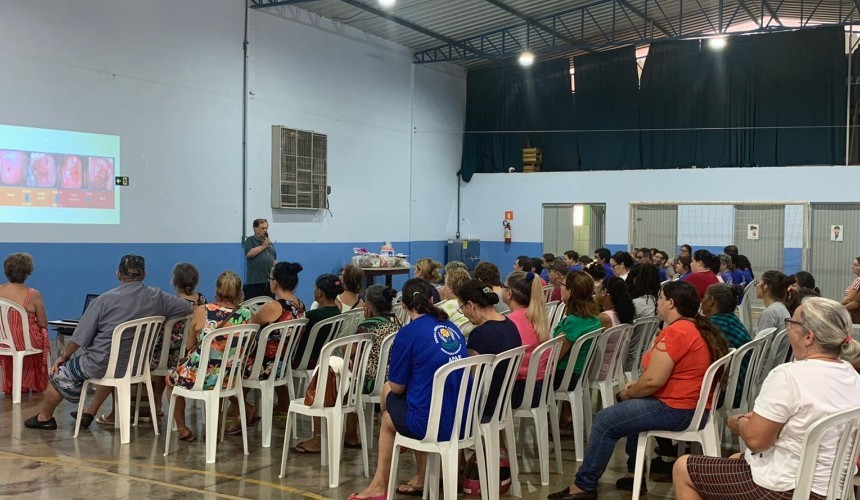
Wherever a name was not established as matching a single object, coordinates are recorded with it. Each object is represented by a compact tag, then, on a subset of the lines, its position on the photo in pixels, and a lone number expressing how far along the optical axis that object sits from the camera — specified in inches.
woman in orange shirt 140.1
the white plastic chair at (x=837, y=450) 99.5
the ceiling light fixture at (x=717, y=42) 457.4
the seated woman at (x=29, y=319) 220.8
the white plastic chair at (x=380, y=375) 171.8
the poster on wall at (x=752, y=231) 502.0
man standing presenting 355.3
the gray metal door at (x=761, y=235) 494.6
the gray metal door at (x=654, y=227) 527.2
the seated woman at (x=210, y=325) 173.8
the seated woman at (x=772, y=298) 198.5
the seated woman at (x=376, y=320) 173.6
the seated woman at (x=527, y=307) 168.1
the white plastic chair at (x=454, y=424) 132.7
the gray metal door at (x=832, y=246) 477.4
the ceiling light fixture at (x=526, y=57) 492.4
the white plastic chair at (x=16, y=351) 219.6
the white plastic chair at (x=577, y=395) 174.0
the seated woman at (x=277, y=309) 185.5
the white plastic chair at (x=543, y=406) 160.7
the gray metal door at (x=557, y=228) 565.9
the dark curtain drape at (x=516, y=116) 575.5
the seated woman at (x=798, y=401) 101.2
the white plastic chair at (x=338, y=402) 158.9
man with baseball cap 187.5
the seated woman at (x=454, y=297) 184.7
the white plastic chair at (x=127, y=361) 185.6
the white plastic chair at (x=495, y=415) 143.6
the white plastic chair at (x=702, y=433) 140.3
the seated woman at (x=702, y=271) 282.0
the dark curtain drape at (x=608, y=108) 548.4
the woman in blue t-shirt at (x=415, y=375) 136.6
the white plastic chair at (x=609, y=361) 184.9
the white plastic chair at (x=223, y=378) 170.9
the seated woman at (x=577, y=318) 177.3
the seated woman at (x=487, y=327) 148.6
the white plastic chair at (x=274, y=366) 182.5
